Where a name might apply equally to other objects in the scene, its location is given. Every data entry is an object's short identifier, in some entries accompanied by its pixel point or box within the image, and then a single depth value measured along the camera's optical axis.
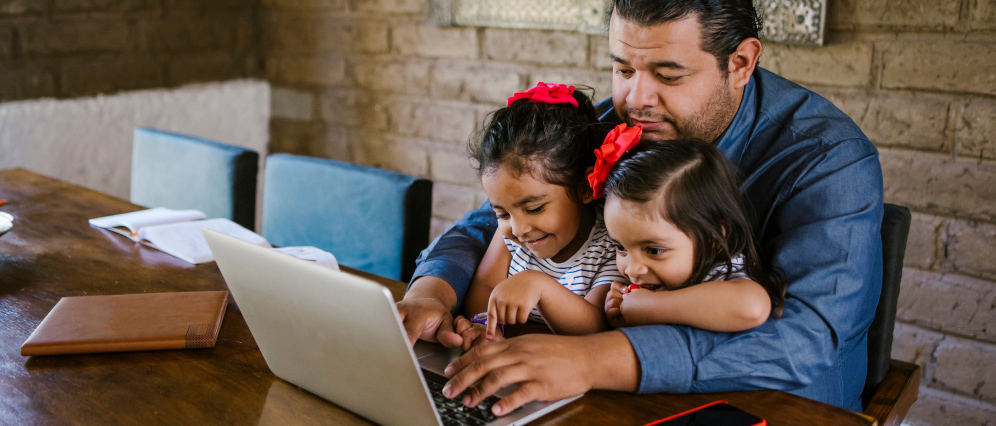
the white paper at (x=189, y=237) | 1.53
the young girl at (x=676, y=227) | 1.07
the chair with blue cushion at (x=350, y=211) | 1.68
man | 0.96
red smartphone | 0.87
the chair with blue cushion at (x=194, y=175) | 2.01
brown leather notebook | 1.09
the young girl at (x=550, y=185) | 1.24
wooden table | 0.92
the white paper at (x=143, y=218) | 1.69
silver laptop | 0.78
